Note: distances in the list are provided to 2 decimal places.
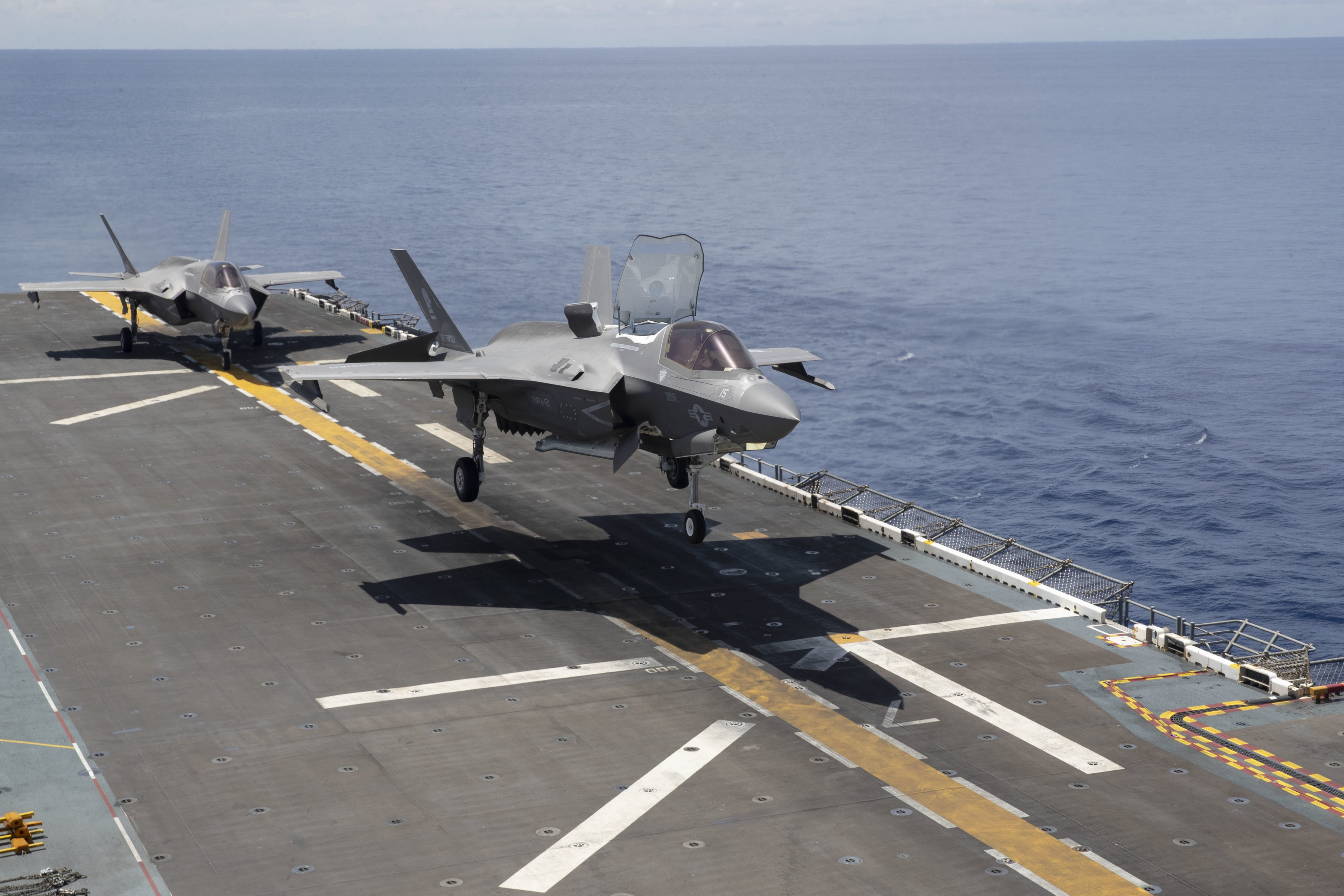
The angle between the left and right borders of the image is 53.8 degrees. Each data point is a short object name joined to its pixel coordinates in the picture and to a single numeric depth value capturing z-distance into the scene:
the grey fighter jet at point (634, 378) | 26.53
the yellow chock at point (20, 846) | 17.58
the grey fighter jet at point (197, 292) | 48.69
